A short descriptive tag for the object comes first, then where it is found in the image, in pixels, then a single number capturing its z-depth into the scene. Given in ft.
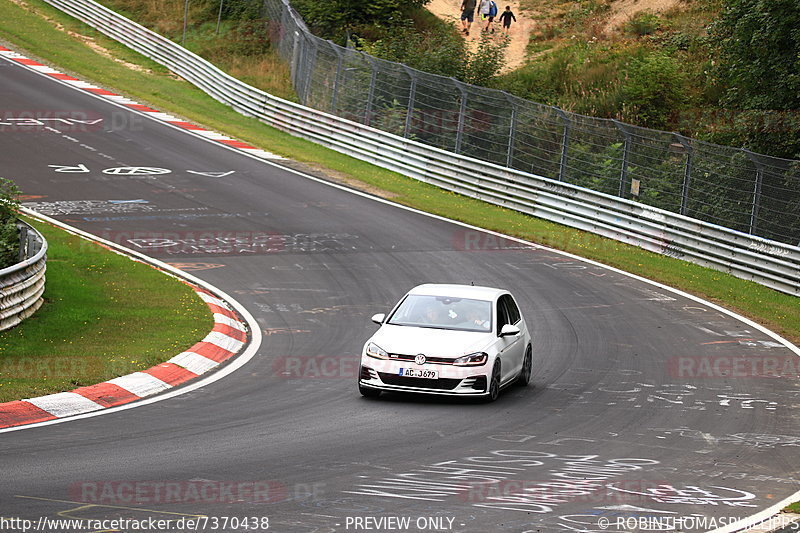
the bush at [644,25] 140.26
